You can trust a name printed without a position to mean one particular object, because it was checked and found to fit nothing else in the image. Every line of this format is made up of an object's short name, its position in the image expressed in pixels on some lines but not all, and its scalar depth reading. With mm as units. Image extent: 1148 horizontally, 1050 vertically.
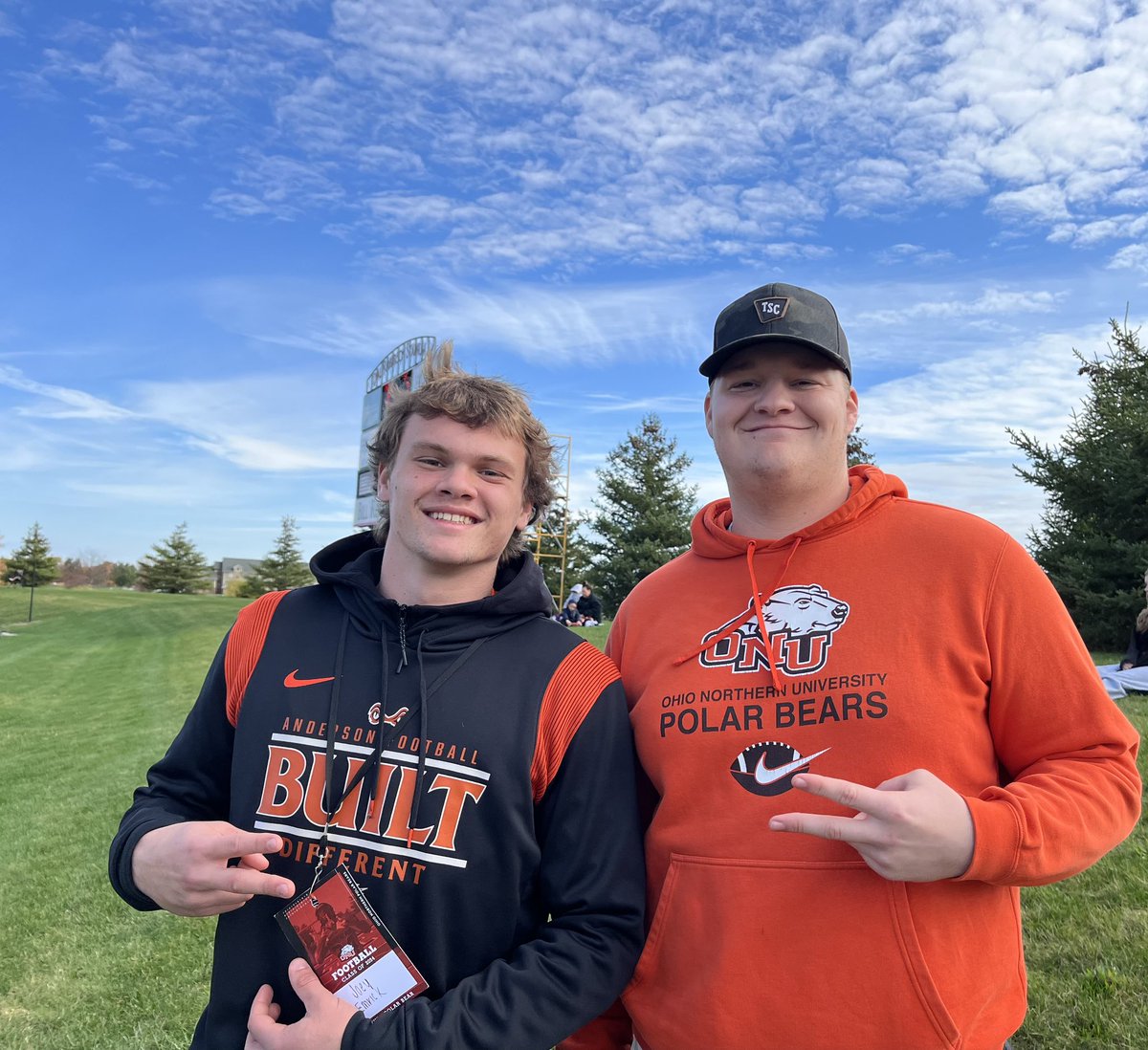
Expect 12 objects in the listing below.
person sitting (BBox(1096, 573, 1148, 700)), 9883
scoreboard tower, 30719
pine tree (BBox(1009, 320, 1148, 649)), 17094
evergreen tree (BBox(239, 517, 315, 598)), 53156
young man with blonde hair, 1783
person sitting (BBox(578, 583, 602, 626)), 26812
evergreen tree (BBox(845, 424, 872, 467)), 32906
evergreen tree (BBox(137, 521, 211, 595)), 61250
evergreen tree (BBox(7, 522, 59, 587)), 52062
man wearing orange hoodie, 1716
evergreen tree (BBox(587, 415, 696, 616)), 35406
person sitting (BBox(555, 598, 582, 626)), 25656
